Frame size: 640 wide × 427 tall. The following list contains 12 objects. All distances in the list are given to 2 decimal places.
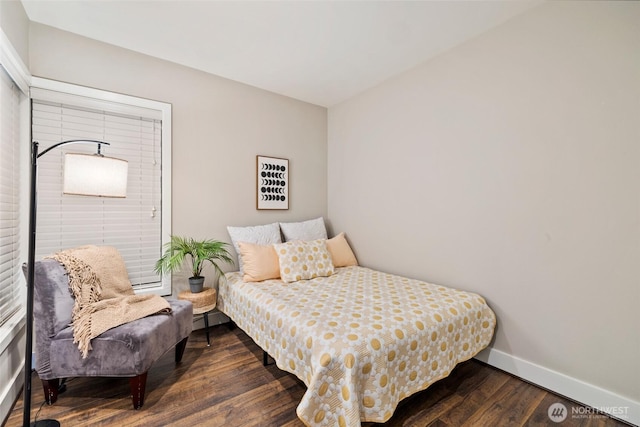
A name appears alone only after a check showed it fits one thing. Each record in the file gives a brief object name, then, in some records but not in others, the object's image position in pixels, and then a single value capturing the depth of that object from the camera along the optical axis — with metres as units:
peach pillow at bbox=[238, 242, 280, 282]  2.53
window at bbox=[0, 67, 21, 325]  1.79
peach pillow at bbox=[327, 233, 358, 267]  3.09
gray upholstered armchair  1.60
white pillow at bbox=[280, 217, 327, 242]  3.20
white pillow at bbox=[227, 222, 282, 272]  2.89
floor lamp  1.37
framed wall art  3.19
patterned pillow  2.56
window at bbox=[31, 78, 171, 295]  2.17
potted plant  2.45
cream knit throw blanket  1.65
